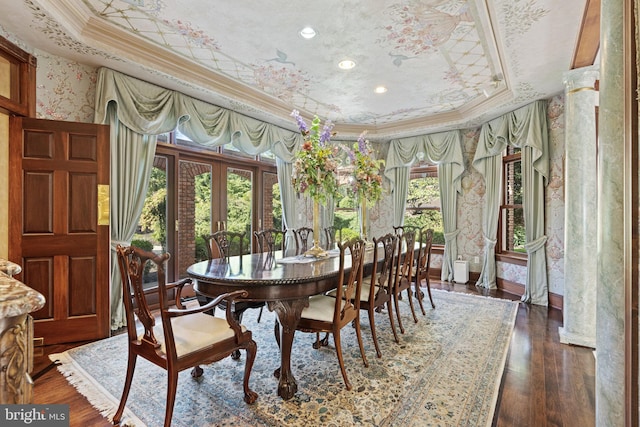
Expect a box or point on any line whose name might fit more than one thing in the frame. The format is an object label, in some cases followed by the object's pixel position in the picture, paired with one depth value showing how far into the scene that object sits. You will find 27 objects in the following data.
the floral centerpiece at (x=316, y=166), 2.69
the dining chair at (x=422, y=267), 3.64
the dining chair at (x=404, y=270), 2.97
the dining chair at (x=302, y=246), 3.41
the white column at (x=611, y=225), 1.14
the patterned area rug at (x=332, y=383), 1.82
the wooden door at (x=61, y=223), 2.72
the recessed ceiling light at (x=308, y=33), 2.72
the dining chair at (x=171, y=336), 1.58
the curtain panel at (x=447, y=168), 5.48
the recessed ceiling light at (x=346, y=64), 3.32
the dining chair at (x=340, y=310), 2.14
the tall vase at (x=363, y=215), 3.46
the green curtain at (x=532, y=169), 4.11
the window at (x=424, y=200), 6.02
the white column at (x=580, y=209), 2.96
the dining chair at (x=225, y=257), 2.43
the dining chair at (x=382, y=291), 2.61
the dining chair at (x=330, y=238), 4.36
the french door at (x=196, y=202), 3.97
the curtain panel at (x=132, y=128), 3.19
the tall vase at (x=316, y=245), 2.85
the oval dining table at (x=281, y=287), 1.94
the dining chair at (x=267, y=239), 3.51
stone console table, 0.82
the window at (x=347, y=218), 6.74
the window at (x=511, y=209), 4.79
